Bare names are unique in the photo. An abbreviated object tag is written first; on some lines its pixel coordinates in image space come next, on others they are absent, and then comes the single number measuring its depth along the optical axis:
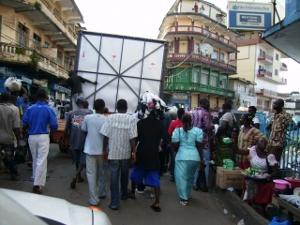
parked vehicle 2.01
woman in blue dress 5.18
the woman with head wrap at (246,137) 5.69
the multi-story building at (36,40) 17.18
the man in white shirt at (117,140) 4.67
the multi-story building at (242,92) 44.69
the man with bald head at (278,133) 5.37
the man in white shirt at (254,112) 6.89
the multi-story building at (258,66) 49.62
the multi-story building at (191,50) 36.50
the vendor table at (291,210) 3.28
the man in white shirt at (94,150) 4.79
